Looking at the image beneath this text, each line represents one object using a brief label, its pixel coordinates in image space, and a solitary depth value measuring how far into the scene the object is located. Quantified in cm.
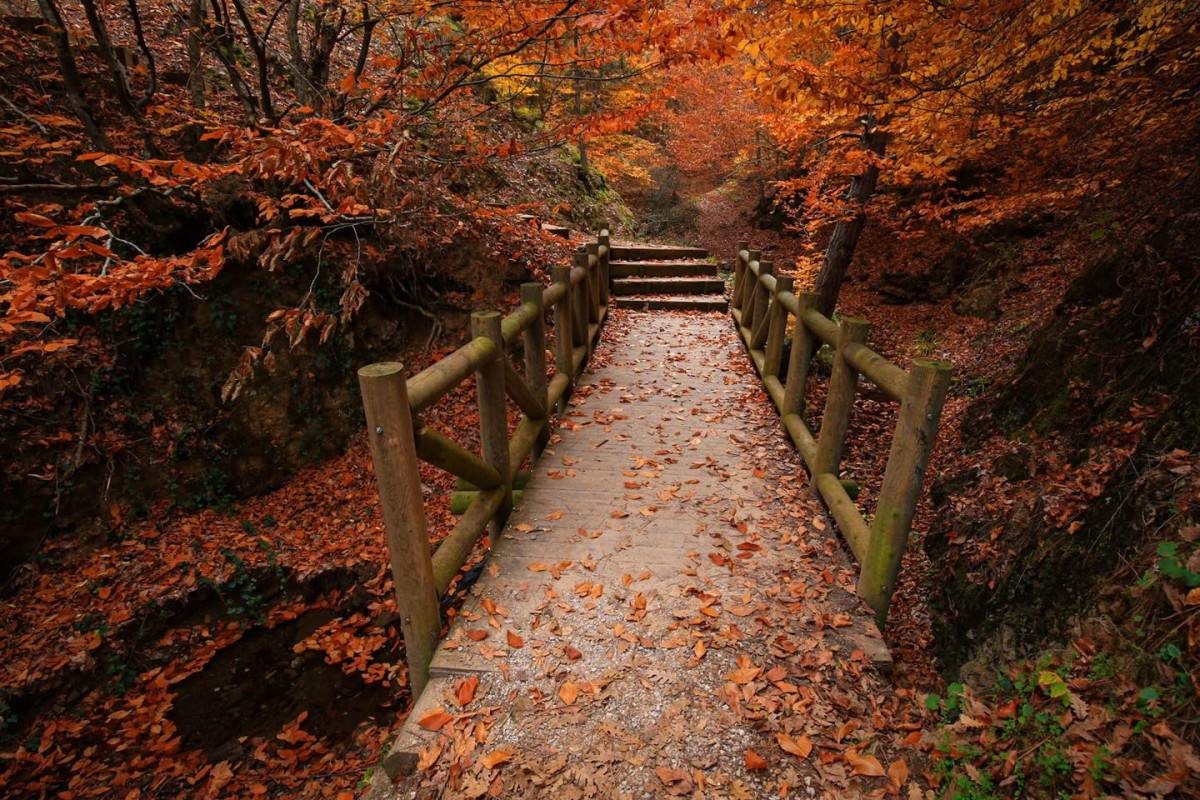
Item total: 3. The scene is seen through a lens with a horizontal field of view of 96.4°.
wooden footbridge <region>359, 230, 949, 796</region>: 223
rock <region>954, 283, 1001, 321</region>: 1012
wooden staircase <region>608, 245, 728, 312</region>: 1011
